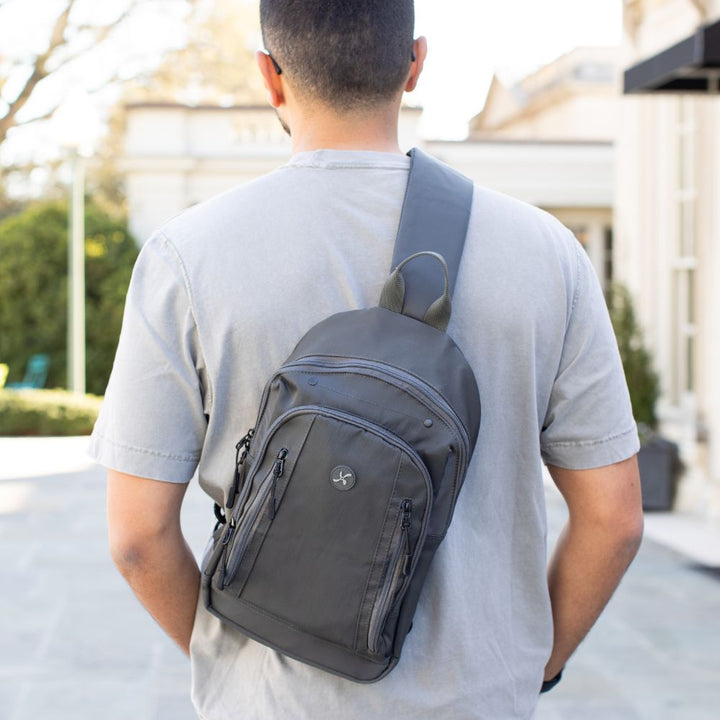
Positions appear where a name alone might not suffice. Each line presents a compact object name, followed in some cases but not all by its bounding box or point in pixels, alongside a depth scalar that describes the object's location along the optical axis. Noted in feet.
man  4.99
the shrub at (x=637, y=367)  27.37
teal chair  60.90
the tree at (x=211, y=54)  77.61
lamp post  52.01
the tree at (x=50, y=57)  66.74
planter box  26.05
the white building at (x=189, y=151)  57.00
